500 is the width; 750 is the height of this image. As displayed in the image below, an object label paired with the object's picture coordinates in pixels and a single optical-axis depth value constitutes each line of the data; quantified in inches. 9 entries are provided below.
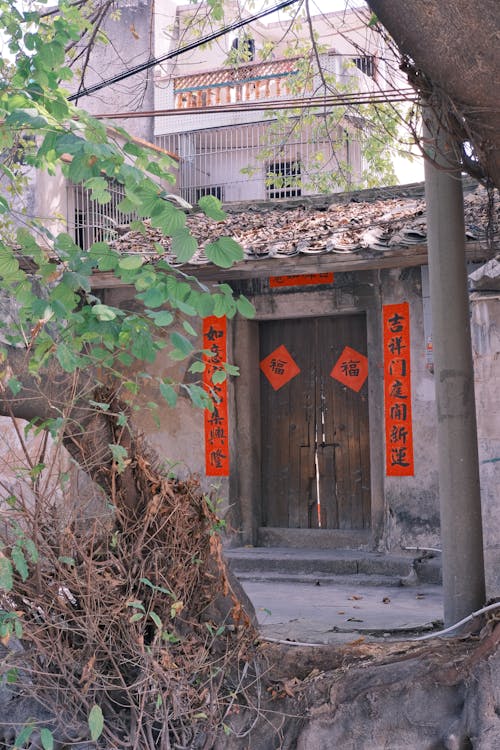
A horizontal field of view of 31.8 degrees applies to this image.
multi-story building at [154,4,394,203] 621.0
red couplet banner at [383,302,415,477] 356.2
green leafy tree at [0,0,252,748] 142.5
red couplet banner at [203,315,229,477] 387.5
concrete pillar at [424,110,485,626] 204.2
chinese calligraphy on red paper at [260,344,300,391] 391.9
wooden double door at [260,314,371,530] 380.2
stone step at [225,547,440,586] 337.1
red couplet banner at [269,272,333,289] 374.3
